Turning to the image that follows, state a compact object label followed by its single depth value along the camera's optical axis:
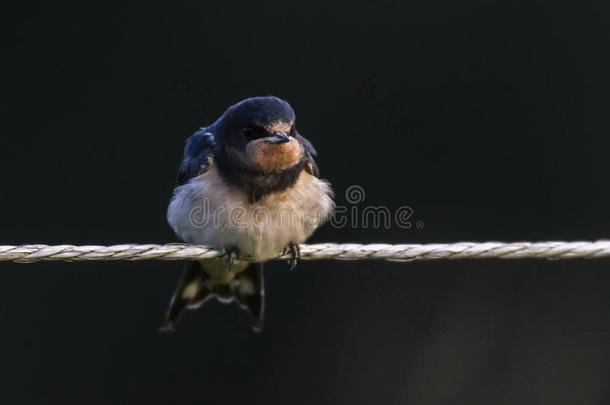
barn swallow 4.00
